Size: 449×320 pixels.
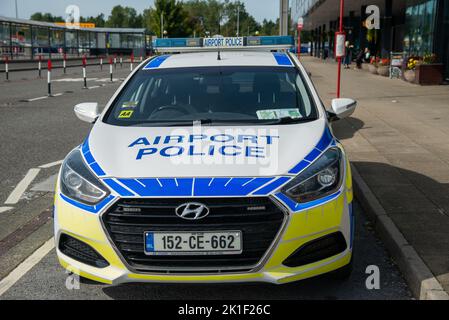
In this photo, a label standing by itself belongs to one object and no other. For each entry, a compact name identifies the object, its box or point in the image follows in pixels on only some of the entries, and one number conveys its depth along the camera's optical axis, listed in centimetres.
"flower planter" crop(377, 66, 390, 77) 2724
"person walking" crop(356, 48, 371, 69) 3612
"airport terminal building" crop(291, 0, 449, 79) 2216
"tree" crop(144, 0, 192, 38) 8944
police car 323
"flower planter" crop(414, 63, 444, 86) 2094
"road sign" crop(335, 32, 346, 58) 1338
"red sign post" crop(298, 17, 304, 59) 3126
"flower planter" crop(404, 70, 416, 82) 2181
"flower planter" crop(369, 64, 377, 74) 2911
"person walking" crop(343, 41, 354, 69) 3744
